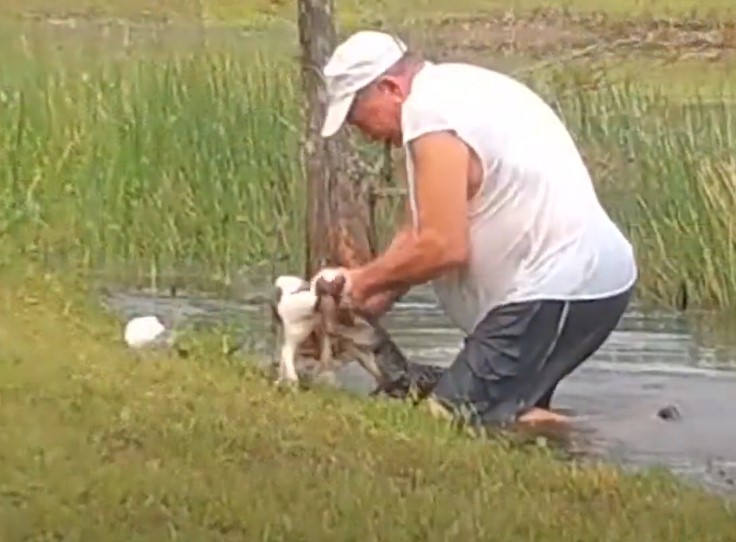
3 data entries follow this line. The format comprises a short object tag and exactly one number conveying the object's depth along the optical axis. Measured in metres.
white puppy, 11.53
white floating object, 12.68
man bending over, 11.11
